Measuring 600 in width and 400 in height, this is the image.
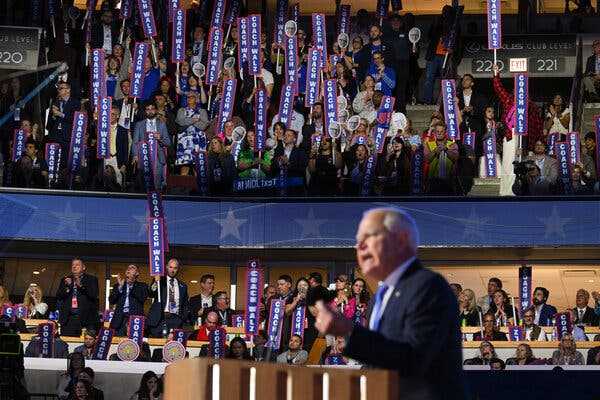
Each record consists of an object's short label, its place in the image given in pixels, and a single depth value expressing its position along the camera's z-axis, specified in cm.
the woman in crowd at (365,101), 2616
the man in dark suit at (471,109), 2562
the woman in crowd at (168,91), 2647
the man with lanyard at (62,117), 2569
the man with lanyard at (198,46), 2814
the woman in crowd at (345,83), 2672
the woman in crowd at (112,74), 2694
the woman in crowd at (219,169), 2500
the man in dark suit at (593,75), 2733
